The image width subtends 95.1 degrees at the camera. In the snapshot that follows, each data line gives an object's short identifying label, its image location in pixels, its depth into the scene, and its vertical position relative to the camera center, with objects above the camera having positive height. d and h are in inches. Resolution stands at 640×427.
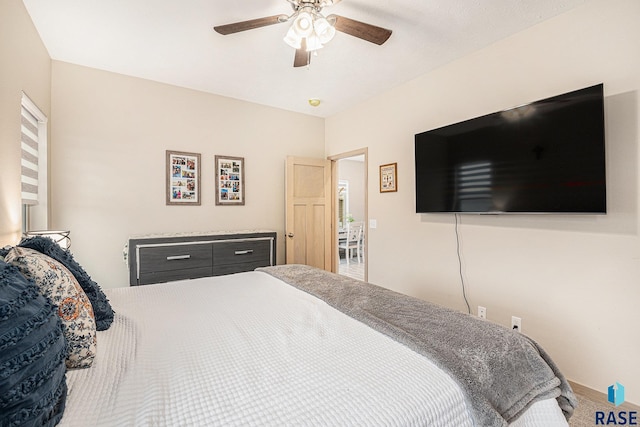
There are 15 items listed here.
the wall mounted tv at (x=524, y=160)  72.6 +15.3
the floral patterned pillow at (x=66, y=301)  38.4 -11.9
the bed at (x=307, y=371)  30.8 -20.2
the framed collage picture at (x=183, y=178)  129.7 +16.7
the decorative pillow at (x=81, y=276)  50.4 -11.0
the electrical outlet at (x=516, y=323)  90.4 -34.7
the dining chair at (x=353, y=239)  253.6 -22.7
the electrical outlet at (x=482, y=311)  99.1 -34.0
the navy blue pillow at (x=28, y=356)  23.4 -12.8
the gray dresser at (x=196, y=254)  109.5 -16.5
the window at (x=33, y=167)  91.2 +16.8
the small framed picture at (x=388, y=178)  132.8 +16.2
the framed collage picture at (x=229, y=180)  141.7 +17.0
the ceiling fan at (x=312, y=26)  69.1 +45.9
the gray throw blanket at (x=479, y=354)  38.6 -20.9
